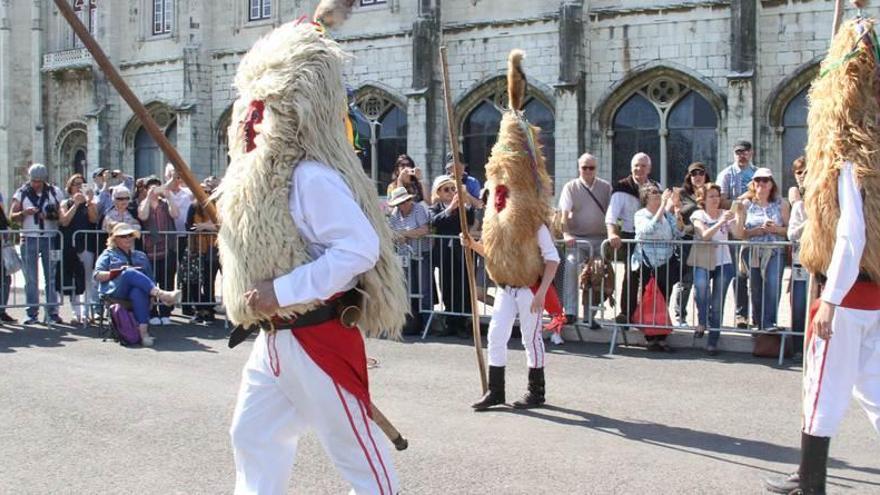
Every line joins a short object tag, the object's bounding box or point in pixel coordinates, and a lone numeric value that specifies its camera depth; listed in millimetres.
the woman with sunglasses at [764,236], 9289
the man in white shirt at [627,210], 9922
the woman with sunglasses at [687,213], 9750
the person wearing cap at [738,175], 11312
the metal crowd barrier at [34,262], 11547
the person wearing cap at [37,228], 11617
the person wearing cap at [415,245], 10984
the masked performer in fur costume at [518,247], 6914
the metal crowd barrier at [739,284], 9234
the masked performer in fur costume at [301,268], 3436
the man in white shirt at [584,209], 10352
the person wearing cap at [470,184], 11734
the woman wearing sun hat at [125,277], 10206
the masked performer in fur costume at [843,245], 4395
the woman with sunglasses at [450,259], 10805
